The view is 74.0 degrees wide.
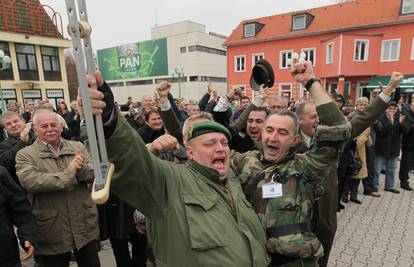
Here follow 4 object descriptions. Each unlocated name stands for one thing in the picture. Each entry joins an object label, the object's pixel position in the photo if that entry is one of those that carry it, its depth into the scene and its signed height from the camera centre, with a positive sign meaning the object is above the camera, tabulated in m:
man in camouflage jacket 1.74 -0.65
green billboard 41.88 +4.29
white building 40.41 +3.73
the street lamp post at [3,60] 11.44 +1.24
